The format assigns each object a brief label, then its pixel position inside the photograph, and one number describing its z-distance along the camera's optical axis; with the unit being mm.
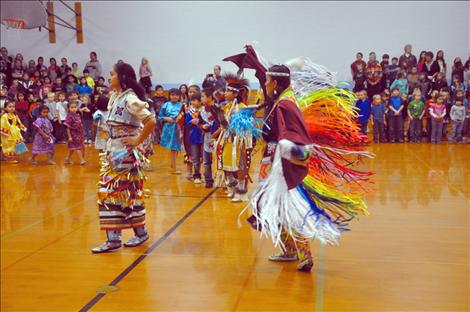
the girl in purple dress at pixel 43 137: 7473
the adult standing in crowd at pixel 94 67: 12438
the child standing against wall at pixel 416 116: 10164
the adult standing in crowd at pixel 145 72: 11970
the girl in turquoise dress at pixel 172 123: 6353
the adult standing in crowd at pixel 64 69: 12012
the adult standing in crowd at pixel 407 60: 10391
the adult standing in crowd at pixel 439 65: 9070
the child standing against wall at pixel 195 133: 5809
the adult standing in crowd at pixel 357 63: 11016
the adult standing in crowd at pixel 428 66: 9672
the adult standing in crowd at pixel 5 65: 10383
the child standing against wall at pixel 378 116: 10367
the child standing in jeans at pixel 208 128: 5340
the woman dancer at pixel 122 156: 3334
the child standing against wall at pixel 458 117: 9750
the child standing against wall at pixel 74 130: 7379
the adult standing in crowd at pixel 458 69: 8555
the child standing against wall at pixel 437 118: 9945
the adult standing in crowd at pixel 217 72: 10312
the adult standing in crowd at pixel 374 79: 10625
